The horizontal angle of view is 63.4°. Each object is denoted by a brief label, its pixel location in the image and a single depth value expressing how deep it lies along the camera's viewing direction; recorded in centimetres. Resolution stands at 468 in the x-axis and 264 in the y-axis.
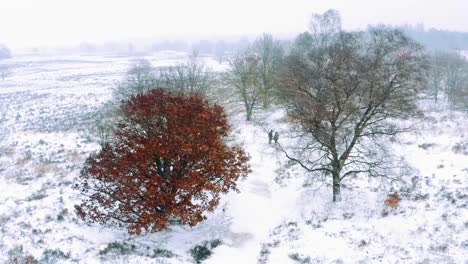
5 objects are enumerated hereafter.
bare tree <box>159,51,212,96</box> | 3414
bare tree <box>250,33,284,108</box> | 4694
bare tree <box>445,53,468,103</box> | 5102
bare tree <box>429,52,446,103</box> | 5200
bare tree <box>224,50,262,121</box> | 4368
